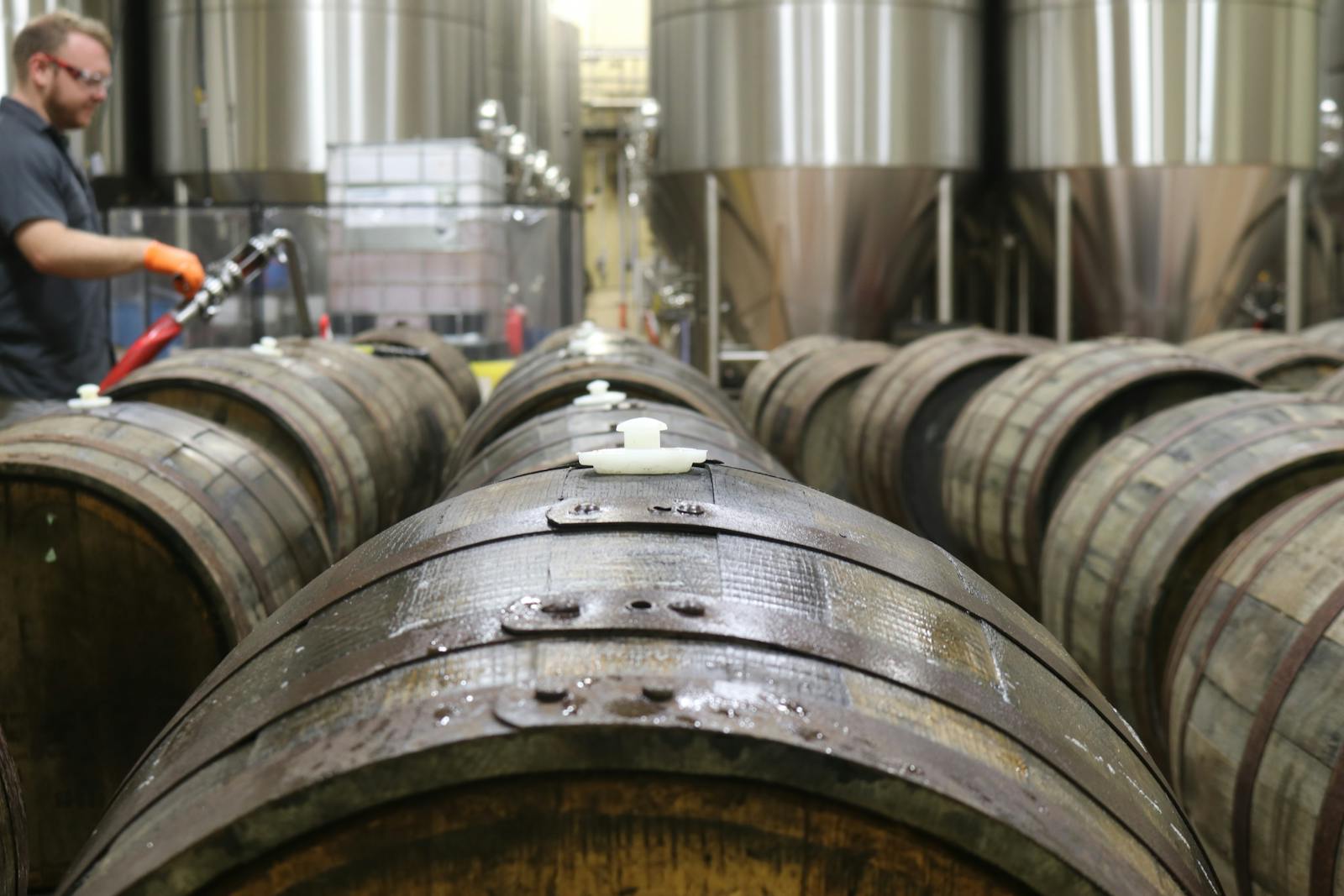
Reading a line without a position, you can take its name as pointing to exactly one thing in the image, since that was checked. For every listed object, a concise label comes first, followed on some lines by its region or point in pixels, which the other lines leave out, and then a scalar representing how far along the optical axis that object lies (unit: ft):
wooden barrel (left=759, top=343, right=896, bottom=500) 28.40
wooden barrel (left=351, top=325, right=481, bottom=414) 27.20
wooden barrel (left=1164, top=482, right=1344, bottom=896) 8.13
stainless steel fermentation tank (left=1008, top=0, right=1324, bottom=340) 45.73
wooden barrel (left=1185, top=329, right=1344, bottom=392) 22.59
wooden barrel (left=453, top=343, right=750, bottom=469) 13.83
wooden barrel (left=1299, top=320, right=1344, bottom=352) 28.78
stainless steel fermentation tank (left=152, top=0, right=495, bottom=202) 52.85
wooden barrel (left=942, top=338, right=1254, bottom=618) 17.03
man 14.70
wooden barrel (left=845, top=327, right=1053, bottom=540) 23.44
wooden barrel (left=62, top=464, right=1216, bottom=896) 4.07
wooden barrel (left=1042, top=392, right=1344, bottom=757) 12.32
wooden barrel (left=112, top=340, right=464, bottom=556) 15.11
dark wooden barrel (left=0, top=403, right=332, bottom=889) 9.97
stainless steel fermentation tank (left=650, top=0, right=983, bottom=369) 46.24
